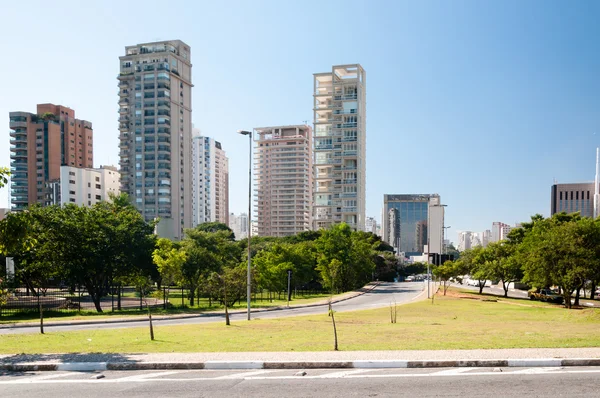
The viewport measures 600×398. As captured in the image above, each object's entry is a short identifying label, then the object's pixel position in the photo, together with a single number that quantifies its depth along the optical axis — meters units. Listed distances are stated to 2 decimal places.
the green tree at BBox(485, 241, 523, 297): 57.81
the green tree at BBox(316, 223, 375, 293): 66.19
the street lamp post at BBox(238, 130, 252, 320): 30.42
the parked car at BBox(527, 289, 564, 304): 55.11
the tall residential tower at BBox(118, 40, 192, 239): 114.69
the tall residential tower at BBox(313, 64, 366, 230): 113.31
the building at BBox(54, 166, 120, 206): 118.31
